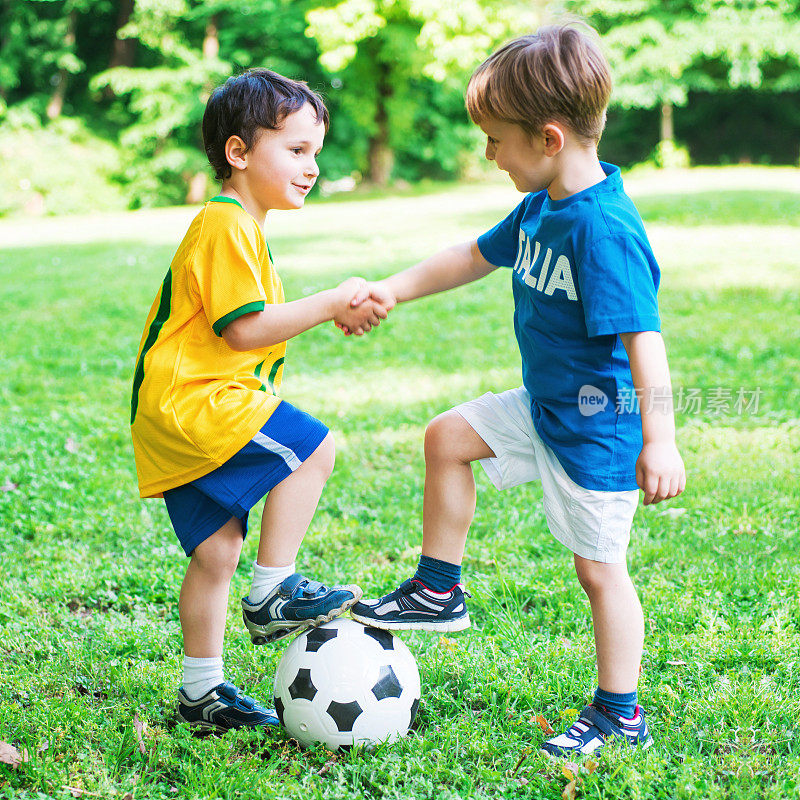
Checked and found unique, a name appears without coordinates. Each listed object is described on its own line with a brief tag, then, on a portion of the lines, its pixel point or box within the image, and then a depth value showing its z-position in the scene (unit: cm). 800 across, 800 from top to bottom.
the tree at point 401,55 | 2545
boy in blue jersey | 231
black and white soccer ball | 253
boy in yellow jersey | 244
